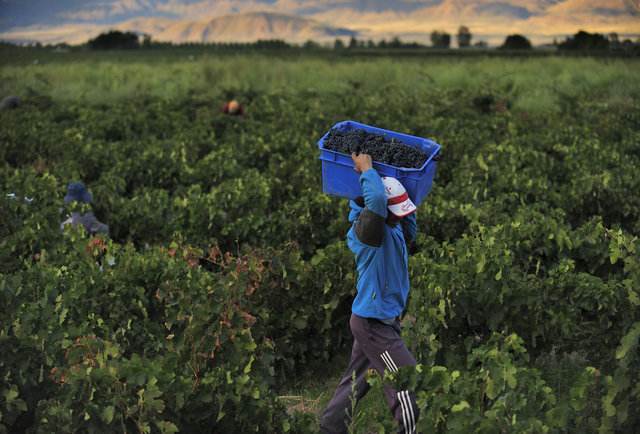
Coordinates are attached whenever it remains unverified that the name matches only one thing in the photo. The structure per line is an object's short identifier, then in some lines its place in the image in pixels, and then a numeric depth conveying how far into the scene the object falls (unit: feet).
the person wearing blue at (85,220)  56.24
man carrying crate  29.91
